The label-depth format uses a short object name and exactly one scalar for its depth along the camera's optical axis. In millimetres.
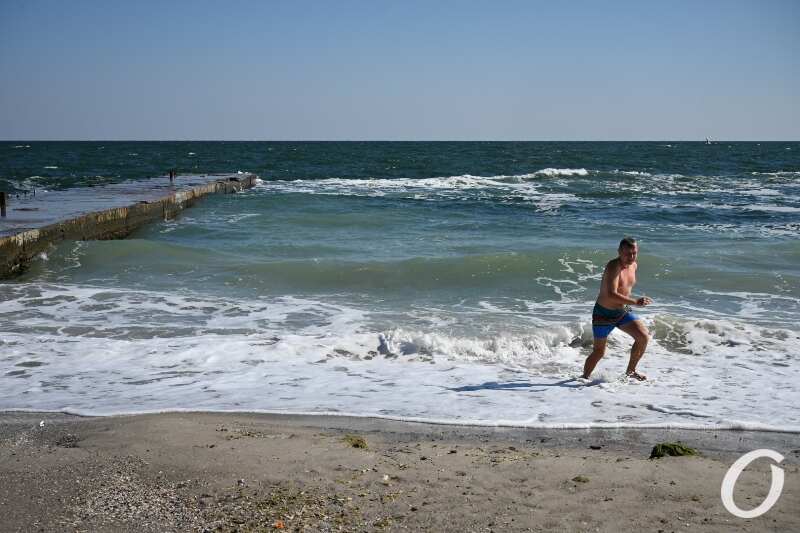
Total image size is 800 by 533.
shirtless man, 6973
